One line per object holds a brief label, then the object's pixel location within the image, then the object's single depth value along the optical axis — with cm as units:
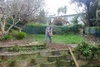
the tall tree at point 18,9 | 597
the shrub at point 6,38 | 492
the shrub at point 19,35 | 581
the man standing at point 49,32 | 461
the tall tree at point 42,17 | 777
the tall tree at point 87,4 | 918
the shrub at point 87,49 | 265
